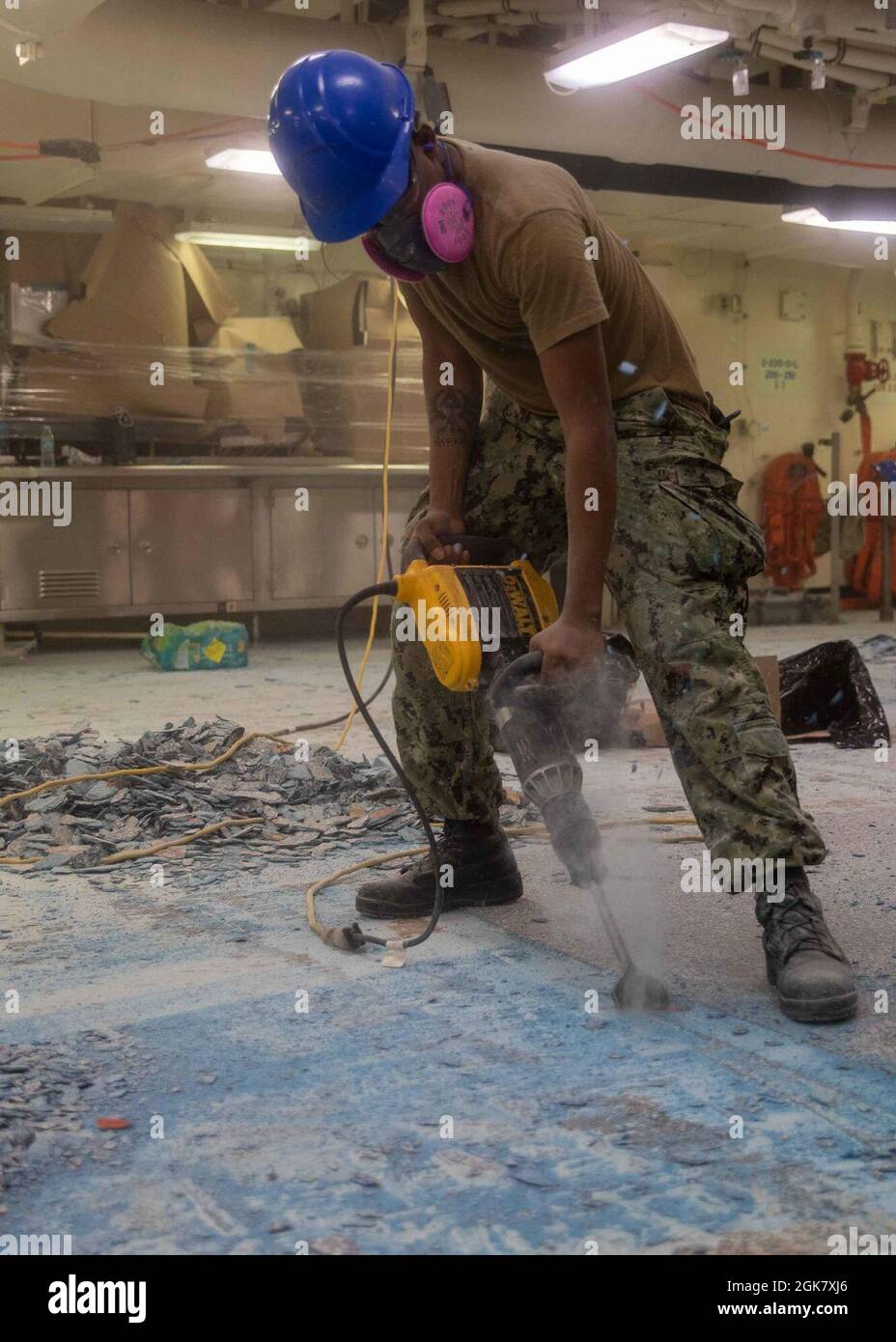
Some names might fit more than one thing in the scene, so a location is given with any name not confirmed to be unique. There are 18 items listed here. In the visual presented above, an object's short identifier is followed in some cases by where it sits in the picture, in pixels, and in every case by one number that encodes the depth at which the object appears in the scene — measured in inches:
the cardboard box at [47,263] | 306.7
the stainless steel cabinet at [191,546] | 295.3
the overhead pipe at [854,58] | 230.1
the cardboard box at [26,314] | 289.0
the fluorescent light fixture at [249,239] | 318.7
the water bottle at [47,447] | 283.0
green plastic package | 262.7
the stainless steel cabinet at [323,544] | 309.9
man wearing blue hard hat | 76.4
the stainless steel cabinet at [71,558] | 283.4
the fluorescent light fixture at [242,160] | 268.4
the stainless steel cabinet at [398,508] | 319.3
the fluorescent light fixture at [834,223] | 322.7
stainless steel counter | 286.0
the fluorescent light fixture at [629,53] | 203.5
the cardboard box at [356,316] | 314.0
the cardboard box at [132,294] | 289.0
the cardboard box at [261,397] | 305.3
